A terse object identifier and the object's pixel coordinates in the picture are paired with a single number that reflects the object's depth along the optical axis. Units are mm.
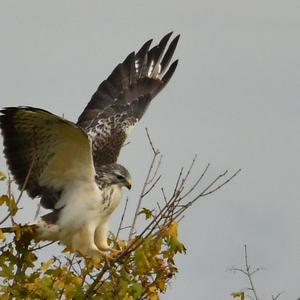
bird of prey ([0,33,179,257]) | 15937
